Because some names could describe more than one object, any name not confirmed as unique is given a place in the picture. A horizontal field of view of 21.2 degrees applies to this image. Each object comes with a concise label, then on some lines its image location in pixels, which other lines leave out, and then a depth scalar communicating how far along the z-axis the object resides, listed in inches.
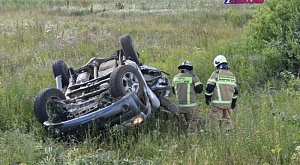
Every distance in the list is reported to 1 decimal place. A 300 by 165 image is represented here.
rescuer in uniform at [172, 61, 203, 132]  503.9
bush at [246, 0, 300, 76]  699.9
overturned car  434.4
